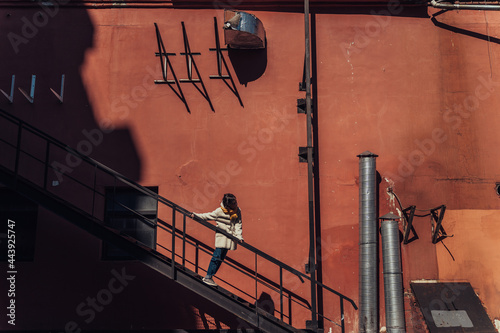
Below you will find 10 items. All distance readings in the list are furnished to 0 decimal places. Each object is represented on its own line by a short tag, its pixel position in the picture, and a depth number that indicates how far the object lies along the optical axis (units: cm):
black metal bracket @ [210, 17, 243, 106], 1008
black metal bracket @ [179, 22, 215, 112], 1009
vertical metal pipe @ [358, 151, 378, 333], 905
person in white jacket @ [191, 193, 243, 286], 828
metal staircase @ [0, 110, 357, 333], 794
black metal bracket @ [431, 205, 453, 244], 938
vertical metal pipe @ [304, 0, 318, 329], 906
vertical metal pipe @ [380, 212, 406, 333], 900
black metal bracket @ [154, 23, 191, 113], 1010
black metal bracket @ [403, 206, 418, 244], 945
